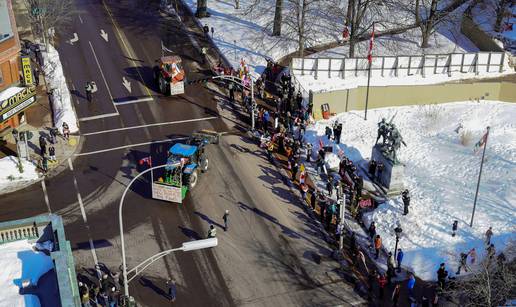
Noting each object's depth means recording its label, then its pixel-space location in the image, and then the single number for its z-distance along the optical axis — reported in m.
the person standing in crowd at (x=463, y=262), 39.12
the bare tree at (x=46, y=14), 64.19
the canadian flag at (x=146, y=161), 45.38
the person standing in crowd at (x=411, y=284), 37.50
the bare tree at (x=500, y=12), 69.39
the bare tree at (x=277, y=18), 67.81
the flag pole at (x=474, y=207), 42.12
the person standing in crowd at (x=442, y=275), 37.88
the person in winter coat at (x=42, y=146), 49.06
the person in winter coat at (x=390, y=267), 38.66
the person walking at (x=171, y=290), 36.84
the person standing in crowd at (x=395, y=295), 36.91
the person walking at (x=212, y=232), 40.19
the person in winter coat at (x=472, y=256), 39.91
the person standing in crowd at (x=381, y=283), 37.50
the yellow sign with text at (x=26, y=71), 54.12
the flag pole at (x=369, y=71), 54.42
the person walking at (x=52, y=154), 49.66
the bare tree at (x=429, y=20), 64.94
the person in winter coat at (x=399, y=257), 39.50
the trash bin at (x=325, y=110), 56.33
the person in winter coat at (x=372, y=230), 42.25
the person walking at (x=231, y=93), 58.06
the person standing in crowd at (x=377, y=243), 40.72
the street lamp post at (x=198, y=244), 29.23
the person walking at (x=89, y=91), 57.69
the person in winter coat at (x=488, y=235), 41.12
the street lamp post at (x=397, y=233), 40.08
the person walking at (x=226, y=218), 42.34
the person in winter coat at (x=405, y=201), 43.97
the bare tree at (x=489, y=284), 34.00
